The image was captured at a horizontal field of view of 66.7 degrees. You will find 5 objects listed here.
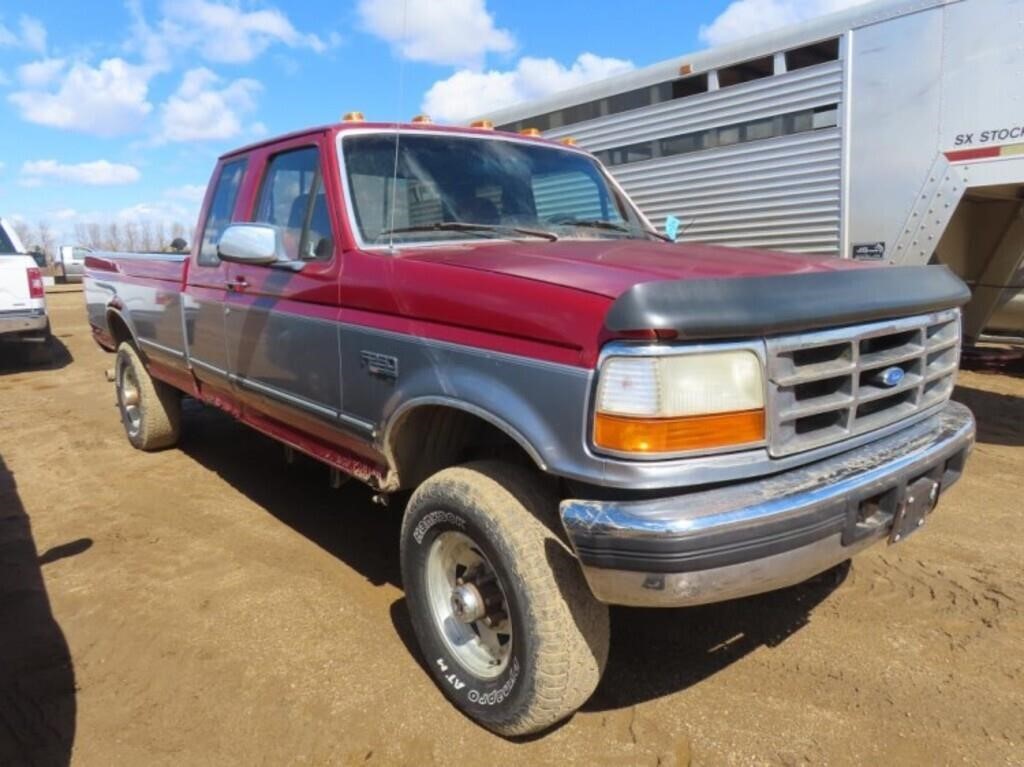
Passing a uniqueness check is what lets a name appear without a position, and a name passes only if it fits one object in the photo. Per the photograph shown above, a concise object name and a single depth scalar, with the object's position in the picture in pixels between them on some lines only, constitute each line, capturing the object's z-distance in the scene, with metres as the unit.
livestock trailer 5.18
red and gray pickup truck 2.05
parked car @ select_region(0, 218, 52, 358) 9.41
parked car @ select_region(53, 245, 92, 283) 23.11
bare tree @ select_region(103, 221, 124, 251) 72.08
